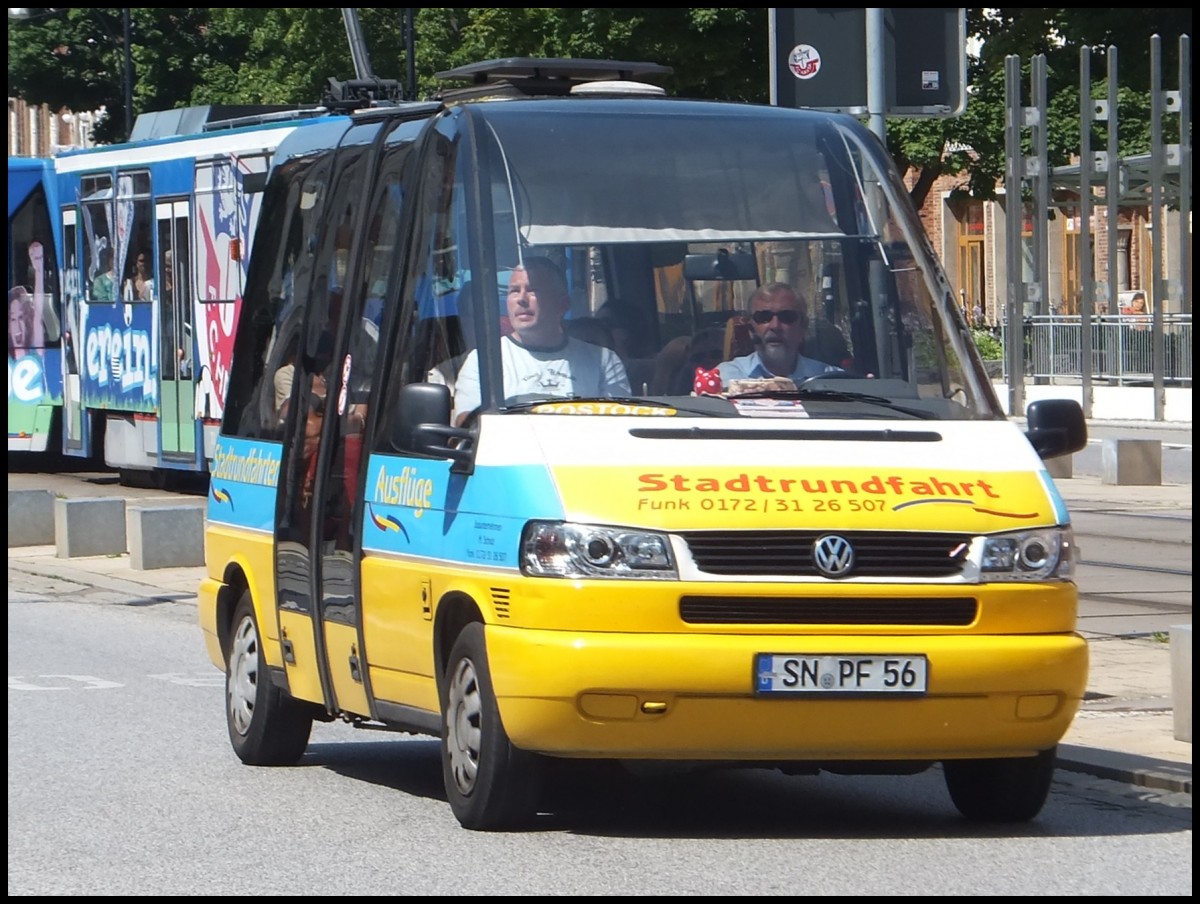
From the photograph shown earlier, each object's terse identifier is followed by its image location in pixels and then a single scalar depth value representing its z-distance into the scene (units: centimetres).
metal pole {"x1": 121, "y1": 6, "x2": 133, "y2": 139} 6031
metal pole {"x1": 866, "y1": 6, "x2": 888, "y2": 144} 1245
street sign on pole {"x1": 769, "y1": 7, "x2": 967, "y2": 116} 1246
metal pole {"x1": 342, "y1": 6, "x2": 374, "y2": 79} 2981
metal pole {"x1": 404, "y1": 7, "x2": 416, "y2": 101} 4816
